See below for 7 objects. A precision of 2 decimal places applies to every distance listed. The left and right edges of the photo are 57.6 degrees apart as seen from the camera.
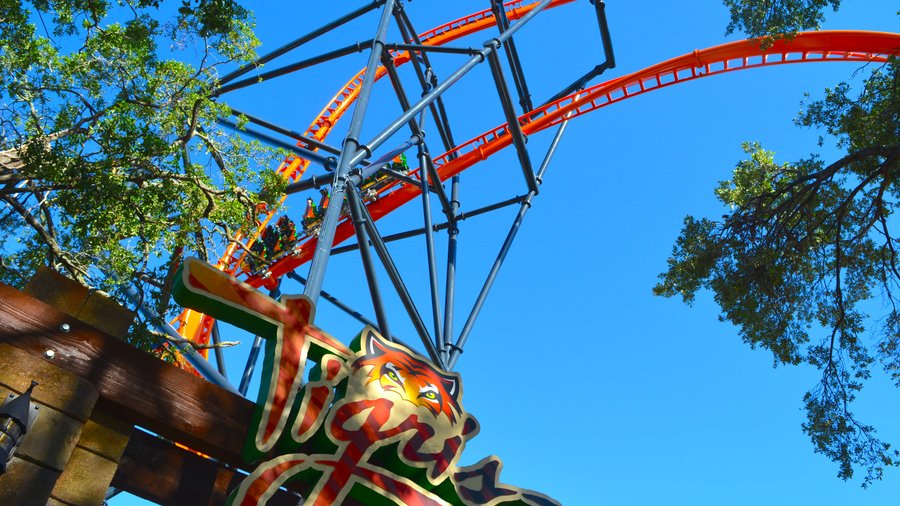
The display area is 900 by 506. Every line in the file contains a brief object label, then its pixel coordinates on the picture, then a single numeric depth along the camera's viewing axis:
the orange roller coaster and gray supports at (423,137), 6.14
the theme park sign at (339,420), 3.20
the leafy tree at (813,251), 7.00
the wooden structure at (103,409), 2.69
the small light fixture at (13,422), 2.55
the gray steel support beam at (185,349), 5.18
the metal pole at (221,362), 7.86
